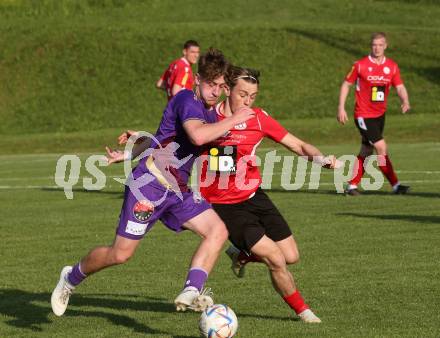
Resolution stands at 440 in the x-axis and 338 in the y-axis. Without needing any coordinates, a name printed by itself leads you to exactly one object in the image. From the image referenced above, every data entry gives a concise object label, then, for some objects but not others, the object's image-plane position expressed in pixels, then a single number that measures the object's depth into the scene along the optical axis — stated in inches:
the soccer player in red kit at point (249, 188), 675.4
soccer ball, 608.4
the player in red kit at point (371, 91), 1461.6
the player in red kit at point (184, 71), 1496.1
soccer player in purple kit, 649.0
